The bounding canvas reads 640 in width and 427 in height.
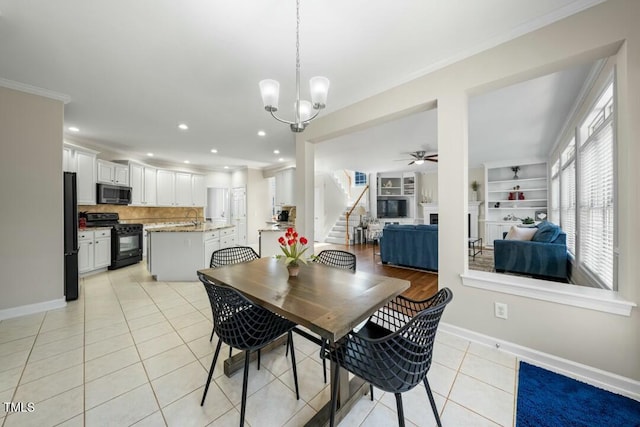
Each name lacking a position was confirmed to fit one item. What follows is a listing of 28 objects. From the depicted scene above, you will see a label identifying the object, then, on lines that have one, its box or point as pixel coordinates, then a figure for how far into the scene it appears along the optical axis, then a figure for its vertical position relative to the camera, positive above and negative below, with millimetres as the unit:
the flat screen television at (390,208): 9180 +125
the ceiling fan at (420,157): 5740 +1322
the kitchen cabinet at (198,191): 7031 +606
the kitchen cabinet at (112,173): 4824 +806
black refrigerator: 3123 -342
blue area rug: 1389 -1187
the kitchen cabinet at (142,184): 5633 +660
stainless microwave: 4738 +356
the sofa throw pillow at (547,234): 3818 -358
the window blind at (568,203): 3836 +148
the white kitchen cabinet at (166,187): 6305 +641
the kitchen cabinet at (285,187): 6289 +638
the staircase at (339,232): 8812 -762
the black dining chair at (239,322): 1395 -682
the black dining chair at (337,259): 2334 -475
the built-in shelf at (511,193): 6727 +538
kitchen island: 4117 -702
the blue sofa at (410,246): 4602 -692
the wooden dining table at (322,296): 1158 -494
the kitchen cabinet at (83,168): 4191 +781
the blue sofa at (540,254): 3762 -693
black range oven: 4770 -547
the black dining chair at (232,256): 2436 -469
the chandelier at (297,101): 1756 +875
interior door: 7430 +12
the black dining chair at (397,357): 1116 -739
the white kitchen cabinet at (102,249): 4438 -704
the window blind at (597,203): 2287 +86
